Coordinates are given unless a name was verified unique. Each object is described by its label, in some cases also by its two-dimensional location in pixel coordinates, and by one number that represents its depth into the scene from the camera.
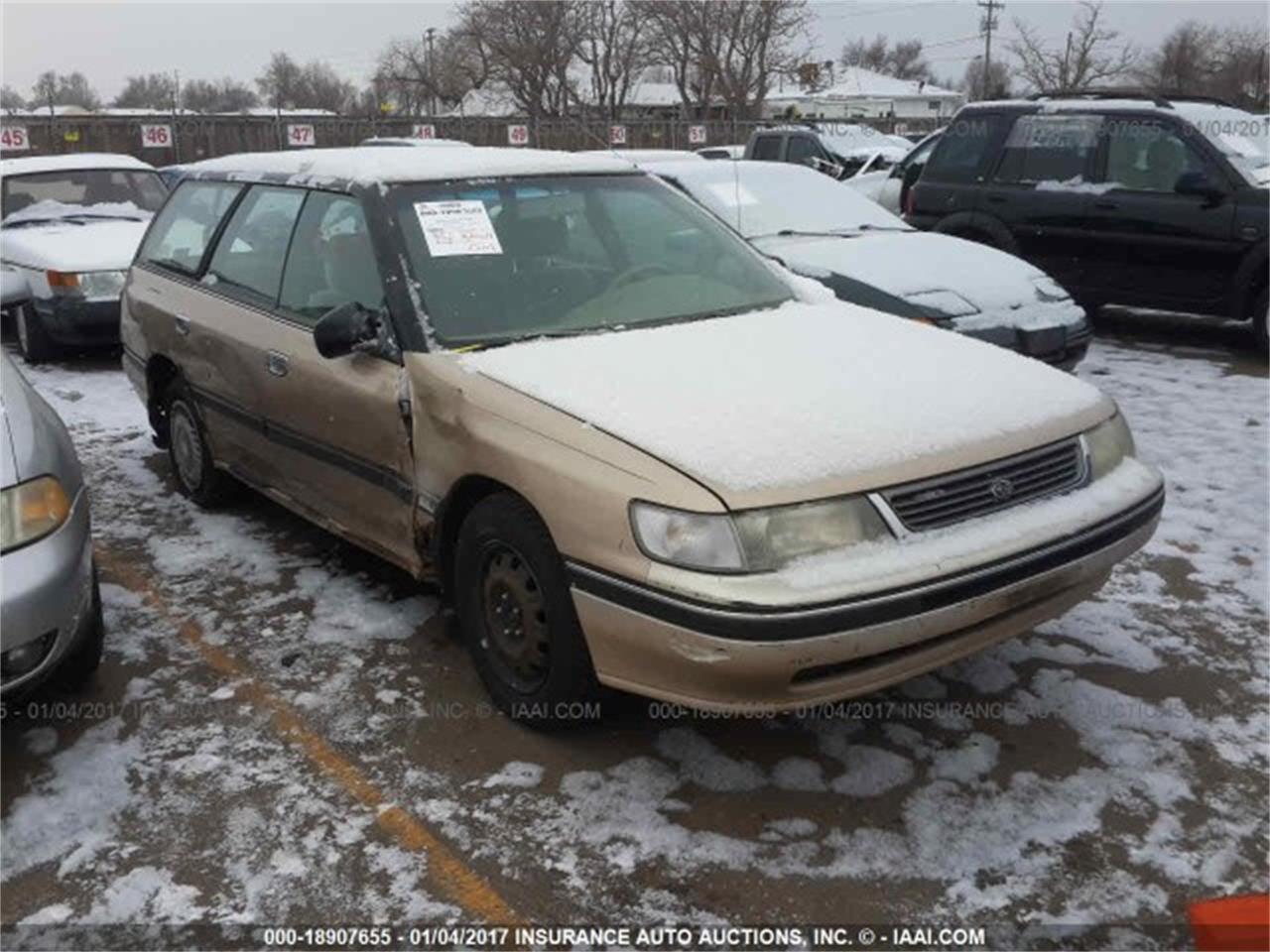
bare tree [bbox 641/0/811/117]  45.31
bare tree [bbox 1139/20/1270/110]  56.62
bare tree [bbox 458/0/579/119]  49.88
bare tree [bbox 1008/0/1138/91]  49.22
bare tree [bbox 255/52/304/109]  87.12
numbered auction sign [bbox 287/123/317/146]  27.53
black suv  7.82
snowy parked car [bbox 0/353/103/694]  3.06
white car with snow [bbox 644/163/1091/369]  6.23
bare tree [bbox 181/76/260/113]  88.38
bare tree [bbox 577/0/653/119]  49.78
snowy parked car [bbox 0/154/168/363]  8.38
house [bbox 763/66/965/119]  65.12
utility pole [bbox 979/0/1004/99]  65.06
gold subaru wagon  2.71
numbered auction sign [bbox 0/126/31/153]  22.27
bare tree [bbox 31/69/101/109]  83.56
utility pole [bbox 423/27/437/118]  63.15
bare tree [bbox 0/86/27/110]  71.25
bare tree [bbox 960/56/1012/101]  64.51
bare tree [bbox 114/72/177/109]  89.19
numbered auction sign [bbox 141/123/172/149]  27.48
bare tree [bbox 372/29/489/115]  56.28
